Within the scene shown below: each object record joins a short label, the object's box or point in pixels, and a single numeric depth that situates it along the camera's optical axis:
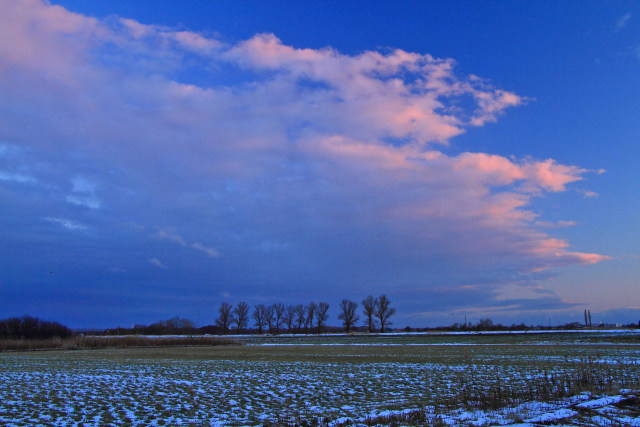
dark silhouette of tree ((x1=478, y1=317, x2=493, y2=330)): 154.86
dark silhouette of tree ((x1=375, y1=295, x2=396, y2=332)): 191.25
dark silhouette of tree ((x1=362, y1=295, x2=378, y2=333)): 192.88
